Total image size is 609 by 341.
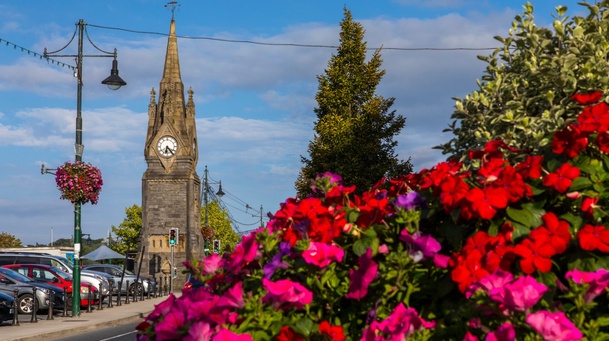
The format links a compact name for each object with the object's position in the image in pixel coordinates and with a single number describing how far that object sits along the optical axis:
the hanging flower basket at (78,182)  26.09
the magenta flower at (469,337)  2.99
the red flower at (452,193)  3.55
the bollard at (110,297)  32.81
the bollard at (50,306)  25.03
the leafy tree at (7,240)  127.39
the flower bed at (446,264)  3.13
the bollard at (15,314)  22.35
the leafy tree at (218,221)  114.75
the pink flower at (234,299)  3.54
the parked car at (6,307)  22.25
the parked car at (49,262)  34.38
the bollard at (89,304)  29.17
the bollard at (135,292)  38.66
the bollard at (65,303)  26.75
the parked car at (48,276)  30.84
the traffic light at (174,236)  40.08
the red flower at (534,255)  3.26
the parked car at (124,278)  43.71
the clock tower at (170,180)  76.19
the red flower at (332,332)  3.44
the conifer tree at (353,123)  39.69
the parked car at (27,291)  26.97
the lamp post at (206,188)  73.85
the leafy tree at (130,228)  114.69
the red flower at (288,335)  3.41
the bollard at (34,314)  23.88
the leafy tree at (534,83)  5.27
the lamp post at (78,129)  26.24
